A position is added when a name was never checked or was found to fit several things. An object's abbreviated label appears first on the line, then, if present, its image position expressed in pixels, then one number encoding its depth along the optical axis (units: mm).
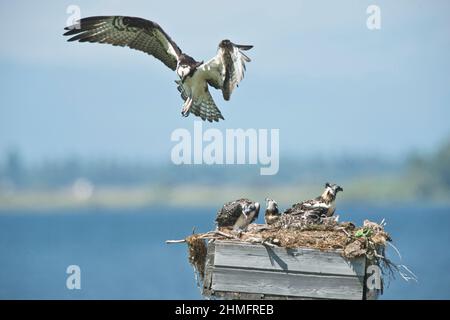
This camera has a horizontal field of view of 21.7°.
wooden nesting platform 10516
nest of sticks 10711
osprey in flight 14617
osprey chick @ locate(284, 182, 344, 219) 12038
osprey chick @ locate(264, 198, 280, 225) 12404
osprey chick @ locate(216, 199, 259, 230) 12016
